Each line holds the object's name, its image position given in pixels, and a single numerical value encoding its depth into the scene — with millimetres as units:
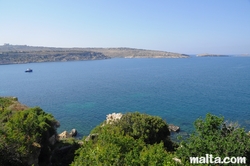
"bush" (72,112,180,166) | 12912
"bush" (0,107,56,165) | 17906
